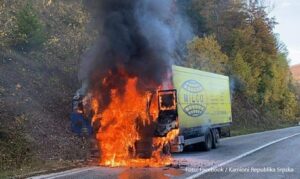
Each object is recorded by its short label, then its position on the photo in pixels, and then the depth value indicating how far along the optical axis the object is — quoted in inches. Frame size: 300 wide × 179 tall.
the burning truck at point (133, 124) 501.0
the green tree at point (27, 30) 755.4
